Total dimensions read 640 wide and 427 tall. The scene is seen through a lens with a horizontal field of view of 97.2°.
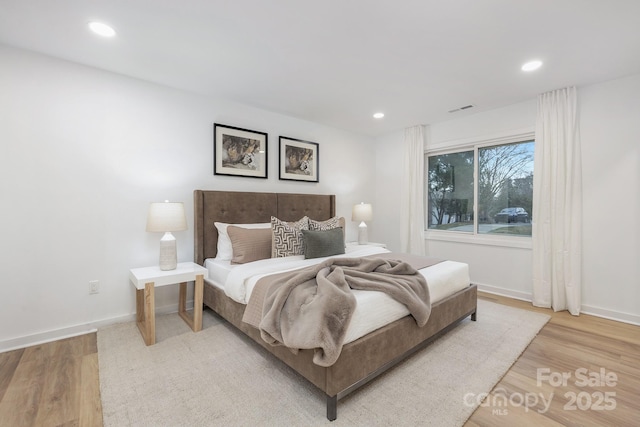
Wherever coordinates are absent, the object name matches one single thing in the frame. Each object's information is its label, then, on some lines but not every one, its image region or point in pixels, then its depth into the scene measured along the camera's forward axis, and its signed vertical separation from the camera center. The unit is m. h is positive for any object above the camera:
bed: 1.62 -0.83
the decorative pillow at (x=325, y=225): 3.39 -0.17
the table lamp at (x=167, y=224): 2.63 -0.12
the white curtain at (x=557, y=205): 3.11 +0.08
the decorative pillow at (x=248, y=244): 2.88 -0.34
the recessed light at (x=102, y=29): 2.03 +1.34
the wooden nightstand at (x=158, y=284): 2.37 -0.69
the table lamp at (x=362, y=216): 4.50 -0.08
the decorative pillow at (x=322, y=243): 2.97 -0.34
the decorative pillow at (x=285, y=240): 2.99 -0.31
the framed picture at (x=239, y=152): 3.39 +0.75
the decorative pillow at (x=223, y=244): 3.04 -0.36
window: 3.70 +0.32
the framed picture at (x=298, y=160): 4.00 +0.76
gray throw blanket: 1.53 -0.55
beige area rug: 1.58 -1.14
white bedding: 1.76 -0.60
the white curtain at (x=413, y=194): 4.51 +0.28
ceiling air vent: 3.68 +1.38
